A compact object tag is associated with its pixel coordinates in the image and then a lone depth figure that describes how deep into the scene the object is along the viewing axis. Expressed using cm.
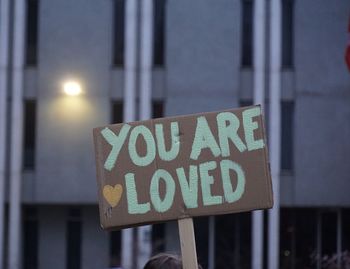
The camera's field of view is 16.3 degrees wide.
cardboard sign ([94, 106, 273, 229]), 568
